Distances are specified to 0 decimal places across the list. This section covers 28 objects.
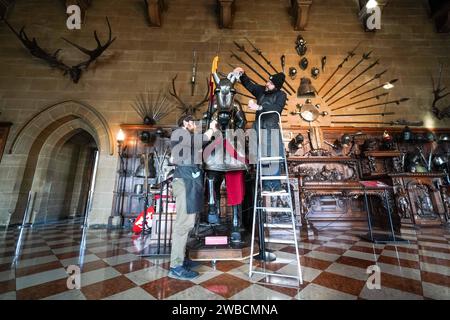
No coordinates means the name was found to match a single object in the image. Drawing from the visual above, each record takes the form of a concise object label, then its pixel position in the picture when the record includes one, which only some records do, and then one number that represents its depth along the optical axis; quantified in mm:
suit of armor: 2158
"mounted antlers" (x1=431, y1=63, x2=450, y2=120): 5402
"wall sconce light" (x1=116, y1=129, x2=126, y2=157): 4746
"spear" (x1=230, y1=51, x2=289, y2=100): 5440
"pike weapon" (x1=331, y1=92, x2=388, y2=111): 5482
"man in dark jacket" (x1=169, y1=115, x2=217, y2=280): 1685
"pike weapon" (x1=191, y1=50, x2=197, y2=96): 5516
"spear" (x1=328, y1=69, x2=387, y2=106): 5510
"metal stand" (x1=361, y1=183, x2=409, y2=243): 2699
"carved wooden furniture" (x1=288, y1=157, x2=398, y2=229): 3836
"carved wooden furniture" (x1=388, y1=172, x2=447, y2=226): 3617
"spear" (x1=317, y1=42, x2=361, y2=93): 5652
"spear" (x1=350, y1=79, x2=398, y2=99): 5486
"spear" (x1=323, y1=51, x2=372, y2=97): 5551
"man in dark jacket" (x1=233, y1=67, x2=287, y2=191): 2199
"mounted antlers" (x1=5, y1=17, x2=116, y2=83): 5168
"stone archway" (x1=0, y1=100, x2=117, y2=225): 4633
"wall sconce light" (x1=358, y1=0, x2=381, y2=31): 6145
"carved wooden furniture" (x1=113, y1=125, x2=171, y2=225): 4754
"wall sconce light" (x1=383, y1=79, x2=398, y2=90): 5586
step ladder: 1836
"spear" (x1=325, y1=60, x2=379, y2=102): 5558
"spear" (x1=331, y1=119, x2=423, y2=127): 5297
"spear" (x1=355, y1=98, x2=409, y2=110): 5496
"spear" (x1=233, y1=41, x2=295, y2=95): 5432
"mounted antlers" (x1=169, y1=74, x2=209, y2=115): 5196
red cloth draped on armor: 2319
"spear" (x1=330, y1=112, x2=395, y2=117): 5409
